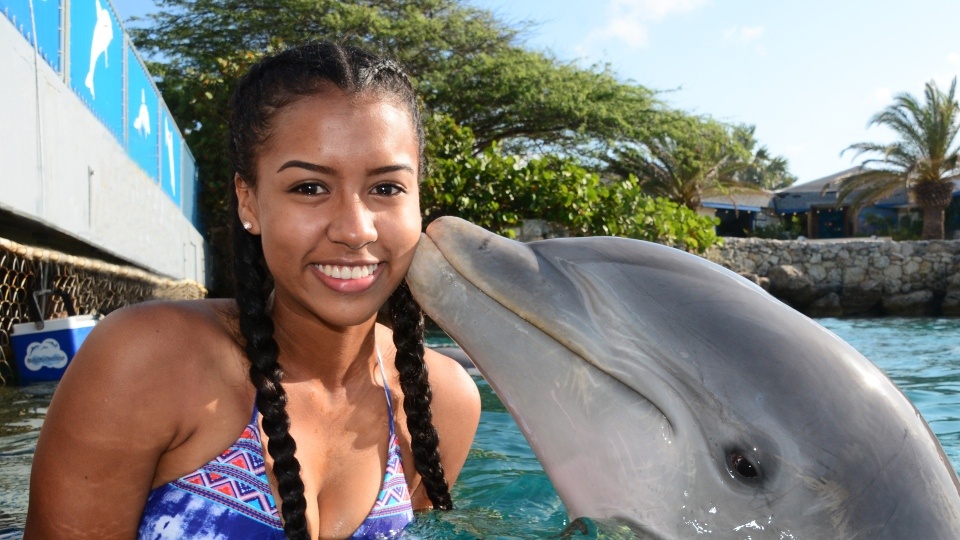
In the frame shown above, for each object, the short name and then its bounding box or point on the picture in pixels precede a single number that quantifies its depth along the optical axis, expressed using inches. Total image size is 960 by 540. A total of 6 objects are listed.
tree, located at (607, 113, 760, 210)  888.9
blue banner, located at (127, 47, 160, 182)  285.7
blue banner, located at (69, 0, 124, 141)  197.6
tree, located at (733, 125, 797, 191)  2101.7
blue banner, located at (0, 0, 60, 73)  143.4
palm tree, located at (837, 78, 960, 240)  1002.1
